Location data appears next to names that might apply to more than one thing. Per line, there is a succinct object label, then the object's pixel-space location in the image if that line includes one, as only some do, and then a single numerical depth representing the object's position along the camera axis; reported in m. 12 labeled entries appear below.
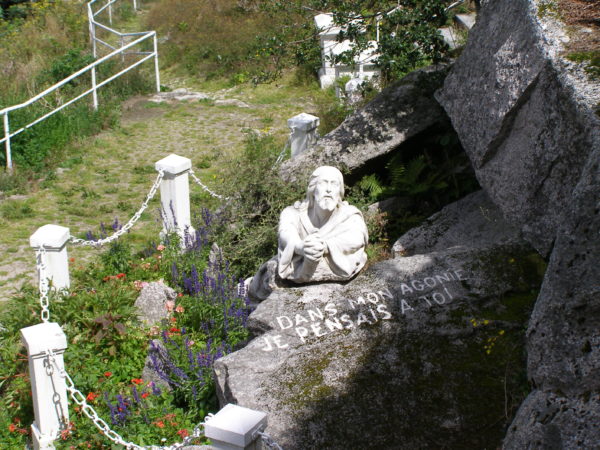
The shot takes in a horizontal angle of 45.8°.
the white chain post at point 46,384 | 5.02
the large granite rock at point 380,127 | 8.03
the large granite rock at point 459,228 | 6.73
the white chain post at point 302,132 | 9.24
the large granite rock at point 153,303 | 6.79
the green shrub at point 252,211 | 7.54
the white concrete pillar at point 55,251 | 6.47
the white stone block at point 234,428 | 3.49
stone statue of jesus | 5.65
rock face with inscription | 4.48
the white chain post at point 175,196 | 7.79
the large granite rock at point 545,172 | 2.50
